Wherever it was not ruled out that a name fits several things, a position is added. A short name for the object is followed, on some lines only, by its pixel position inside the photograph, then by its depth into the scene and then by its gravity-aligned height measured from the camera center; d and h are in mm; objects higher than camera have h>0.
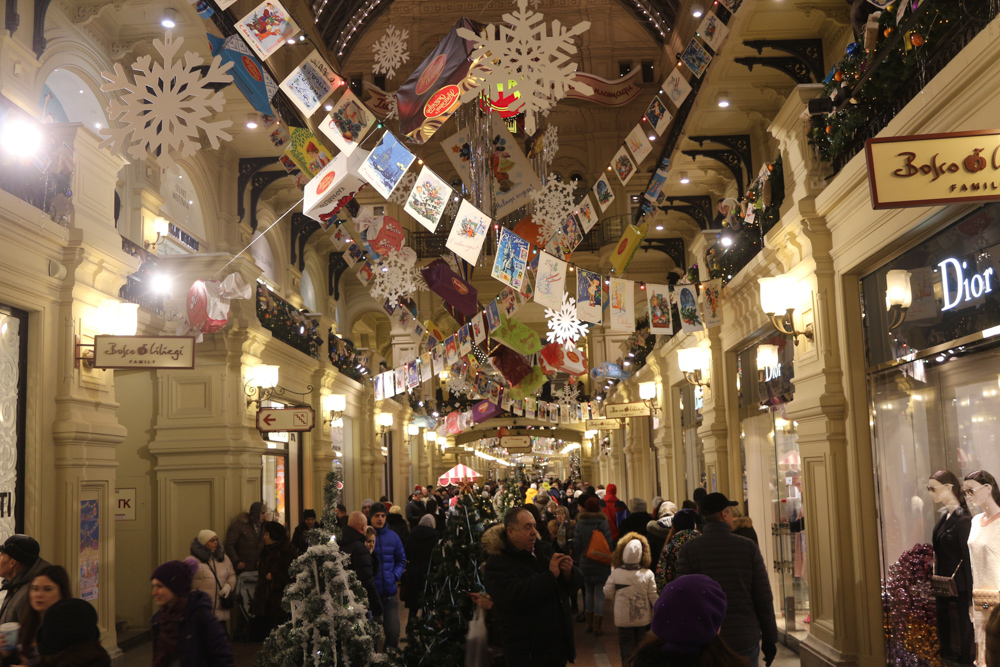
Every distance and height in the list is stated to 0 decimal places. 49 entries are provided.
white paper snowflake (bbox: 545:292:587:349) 13352 +1748
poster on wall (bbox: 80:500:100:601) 7922 -808
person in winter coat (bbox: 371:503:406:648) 8527 -1235
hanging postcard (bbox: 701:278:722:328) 10352 +1636
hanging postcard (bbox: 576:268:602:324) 8969 +1419
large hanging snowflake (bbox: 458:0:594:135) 5551 +2368
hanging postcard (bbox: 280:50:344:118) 6500 +2663
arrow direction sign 12086 +421
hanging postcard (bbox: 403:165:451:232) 7227 +1998
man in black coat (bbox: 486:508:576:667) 4859 -897
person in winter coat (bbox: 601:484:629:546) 13609 -1080
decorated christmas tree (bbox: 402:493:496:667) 6652 -1119
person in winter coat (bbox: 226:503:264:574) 11461 -1151
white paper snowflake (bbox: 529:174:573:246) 10281 +2700
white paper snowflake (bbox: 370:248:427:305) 11219 +2167
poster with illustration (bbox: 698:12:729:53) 7539 +3415
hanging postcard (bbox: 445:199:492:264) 7215 +1713
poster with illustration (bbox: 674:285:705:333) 10359 +1518
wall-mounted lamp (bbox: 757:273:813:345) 7777 +1176
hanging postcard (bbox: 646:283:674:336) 9523 +1403
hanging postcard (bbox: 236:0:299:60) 5898 +2792
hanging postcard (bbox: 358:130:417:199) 6719 +2131
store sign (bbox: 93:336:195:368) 7891 +923
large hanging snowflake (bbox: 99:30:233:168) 5156 +2011
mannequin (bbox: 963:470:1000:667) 4941 -643
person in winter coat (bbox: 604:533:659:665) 7246 -1236
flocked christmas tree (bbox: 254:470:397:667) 5258 -995
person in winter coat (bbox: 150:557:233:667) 4105 -797
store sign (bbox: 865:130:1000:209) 3818 +1089
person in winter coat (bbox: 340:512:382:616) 7504 -888
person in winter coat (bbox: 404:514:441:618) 9000 -1113
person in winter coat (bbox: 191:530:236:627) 8760 -1175
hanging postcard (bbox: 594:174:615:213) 9227 +2554
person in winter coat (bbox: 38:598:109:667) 3438 -697
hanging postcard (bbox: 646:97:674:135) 8234 +2955
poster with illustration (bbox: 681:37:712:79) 7781 +3285
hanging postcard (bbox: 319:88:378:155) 6742 +2451
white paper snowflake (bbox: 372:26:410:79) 8328 +3685
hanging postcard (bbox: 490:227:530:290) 8203 +1675
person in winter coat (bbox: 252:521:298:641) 9797 -1387
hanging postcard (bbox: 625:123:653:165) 8641 +2842
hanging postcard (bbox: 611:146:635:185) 8984 +2742
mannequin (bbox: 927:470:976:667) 5293 -823
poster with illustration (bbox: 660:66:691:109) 8047 +3137
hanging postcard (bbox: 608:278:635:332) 8914 +1341
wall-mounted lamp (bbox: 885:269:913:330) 6109 +918
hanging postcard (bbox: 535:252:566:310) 8195 +1453
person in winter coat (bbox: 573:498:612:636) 10336 -1421
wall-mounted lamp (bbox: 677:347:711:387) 12047 +981
